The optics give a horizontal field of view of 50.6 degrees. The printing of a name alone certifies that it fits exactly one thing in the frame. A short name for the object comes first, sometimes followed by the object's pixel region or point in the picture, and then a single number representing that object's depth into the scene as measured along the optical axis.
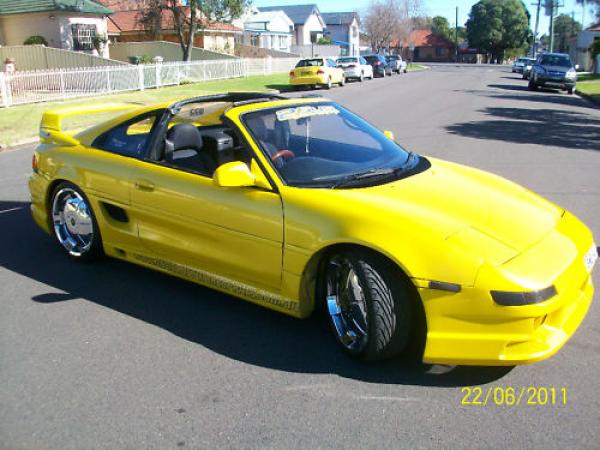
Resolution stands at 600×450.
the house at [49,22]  31.75
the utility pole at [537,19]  73.22
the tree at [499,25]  100.29
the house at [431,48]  117.88
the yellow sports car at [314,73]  29.19
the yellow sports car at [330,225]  3.19
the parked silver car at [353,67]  36.62
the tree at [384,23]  86.81
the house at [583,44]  59.89
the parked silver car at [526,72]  43.71
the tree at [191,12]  35.53
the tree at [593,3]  40.42
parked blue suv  28.52
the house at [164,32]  42.56
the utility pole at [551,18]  54.00
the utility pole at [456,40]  110.25
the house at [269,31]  60.85
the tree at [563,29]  113.88
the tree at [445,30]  124.22
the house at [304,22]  76.62
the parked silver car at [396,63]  51.81
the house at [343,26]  93.38
